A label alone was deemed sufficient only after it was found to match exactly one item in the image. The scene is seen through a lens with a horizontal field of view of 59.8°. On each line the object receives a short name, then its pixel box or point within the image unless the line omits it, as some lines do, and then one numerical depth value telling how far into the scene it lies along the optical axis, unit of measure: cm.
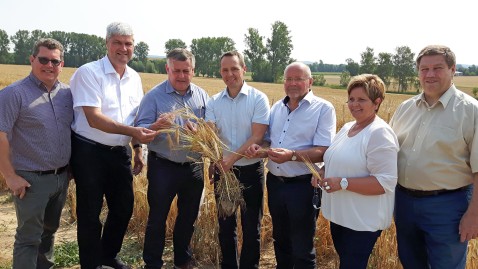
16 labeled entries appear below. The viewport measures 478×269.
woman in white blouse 294
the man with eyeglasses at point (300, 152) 357
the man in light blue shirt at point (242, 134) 383
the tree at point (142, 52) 7890
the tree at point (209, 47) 8469
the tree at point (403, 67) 6038
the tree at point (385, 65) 6084
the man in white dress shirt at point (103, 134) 380
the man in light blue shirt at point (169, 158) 396
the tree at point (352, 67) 6511
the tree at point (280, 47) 7650
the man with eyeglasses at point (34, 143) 348
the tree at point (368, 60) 6178
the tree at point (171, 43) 7827
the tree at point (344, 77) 6513
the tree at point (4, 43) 7775
